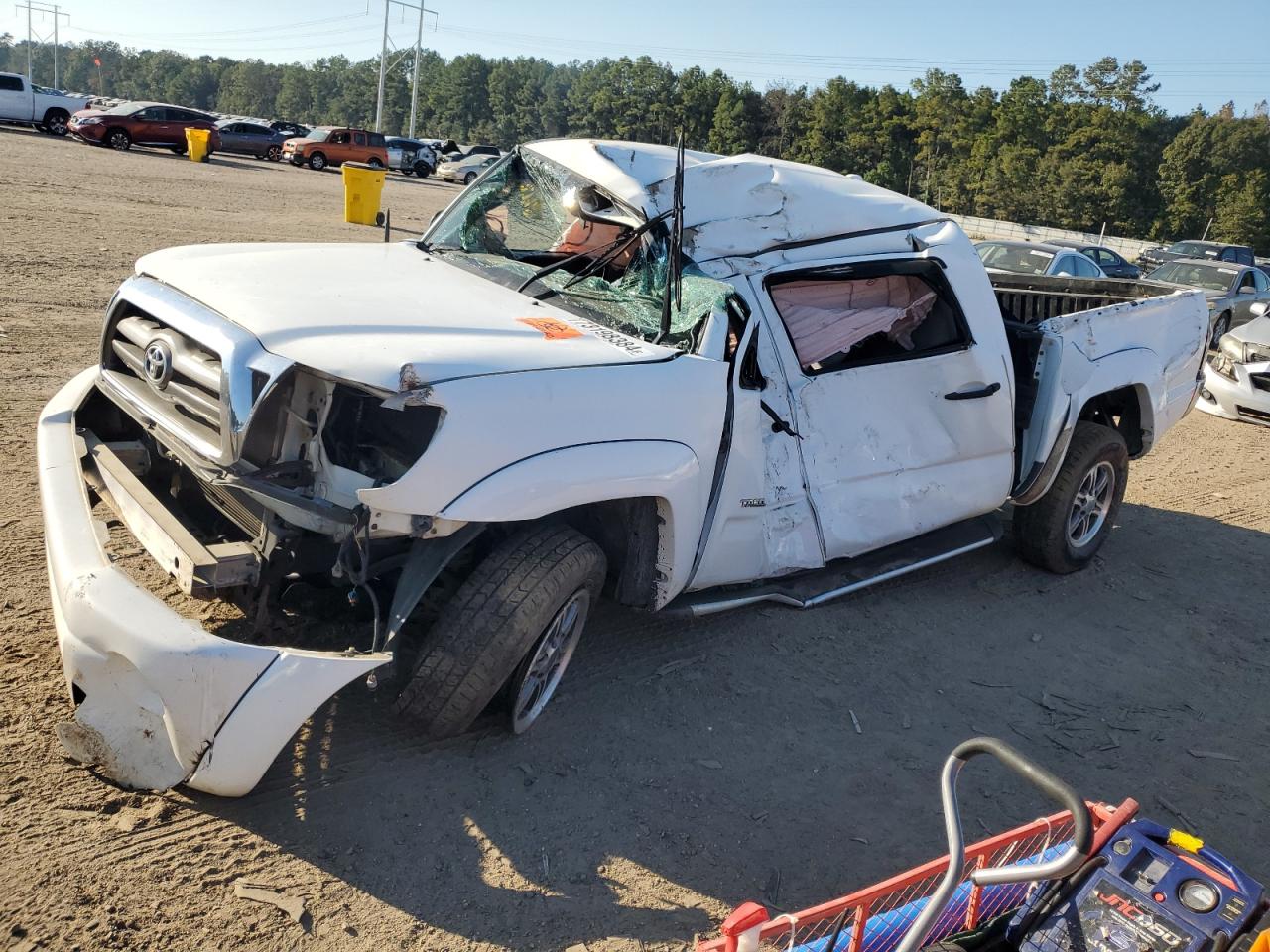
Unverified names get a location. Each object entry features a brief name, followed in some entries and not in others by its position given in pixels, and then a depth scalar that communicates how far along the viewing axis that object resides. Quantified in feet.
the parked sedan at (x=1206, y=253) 73.41
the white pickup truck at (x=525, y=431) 9.95
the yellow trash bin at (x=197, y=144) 104.68
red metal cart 6.74
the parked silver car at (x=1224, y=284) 51.31
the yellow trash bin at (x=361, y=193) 61.26
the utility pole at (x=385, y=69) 221.66
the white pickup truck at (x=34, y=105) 104.01
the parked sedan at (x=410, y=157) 137.49
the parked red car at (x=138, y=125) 101.55
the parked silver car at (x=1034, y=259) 45.37
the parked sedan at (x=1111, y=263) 59.47
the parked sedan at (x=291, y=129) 147.98
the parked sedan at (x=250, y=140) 126.62
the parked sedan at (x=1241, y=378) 35.40
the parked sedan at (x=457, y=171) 133.08
